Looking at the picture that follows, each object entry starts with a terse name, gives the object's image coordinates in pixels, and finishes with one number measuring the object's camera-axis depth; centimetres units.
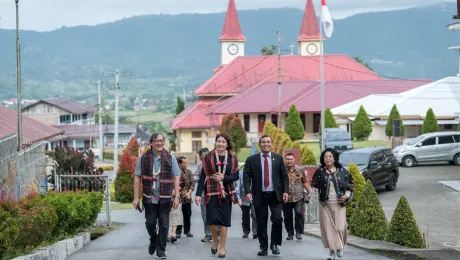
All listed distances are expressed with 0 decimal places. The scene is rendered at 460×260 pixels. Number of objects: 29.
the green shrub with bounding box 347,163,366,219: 2119
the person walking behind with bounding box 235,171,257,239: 1669
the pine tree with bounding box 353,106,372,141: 5209
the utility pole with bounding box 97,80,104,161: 8914
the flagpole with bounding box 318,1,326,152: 4117
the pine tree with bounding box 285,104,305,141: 6138
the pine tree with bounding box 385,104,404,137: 4781
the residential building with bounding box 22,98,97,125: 12731
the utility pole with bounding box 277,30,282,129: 5724
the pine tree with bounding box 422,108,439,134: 4738
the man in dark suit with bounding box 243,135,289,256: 1371
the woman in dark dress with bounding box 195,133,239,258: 1355
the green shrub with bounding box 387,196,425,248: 1625
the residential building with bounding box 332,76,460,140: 4938
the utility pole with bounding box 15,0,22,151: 2417
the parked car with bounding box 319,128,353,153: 4450
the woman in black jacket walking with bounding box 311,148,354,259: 1351
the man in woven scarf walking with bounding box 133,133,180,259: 1349
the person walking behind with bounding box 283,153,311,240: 1653
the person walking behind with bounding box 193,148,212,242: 1636
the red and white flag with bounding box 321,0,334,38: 4097
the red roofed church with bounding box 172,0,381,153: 9200
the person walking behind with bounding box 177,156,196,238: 1683
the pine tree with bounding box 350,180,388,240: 1759
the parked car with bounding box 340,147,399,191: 3019
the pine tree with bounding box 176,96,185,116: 12112
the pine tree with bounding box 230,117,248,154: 6856
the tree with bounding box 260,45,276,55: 13862
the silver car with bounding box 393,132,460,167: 3909
